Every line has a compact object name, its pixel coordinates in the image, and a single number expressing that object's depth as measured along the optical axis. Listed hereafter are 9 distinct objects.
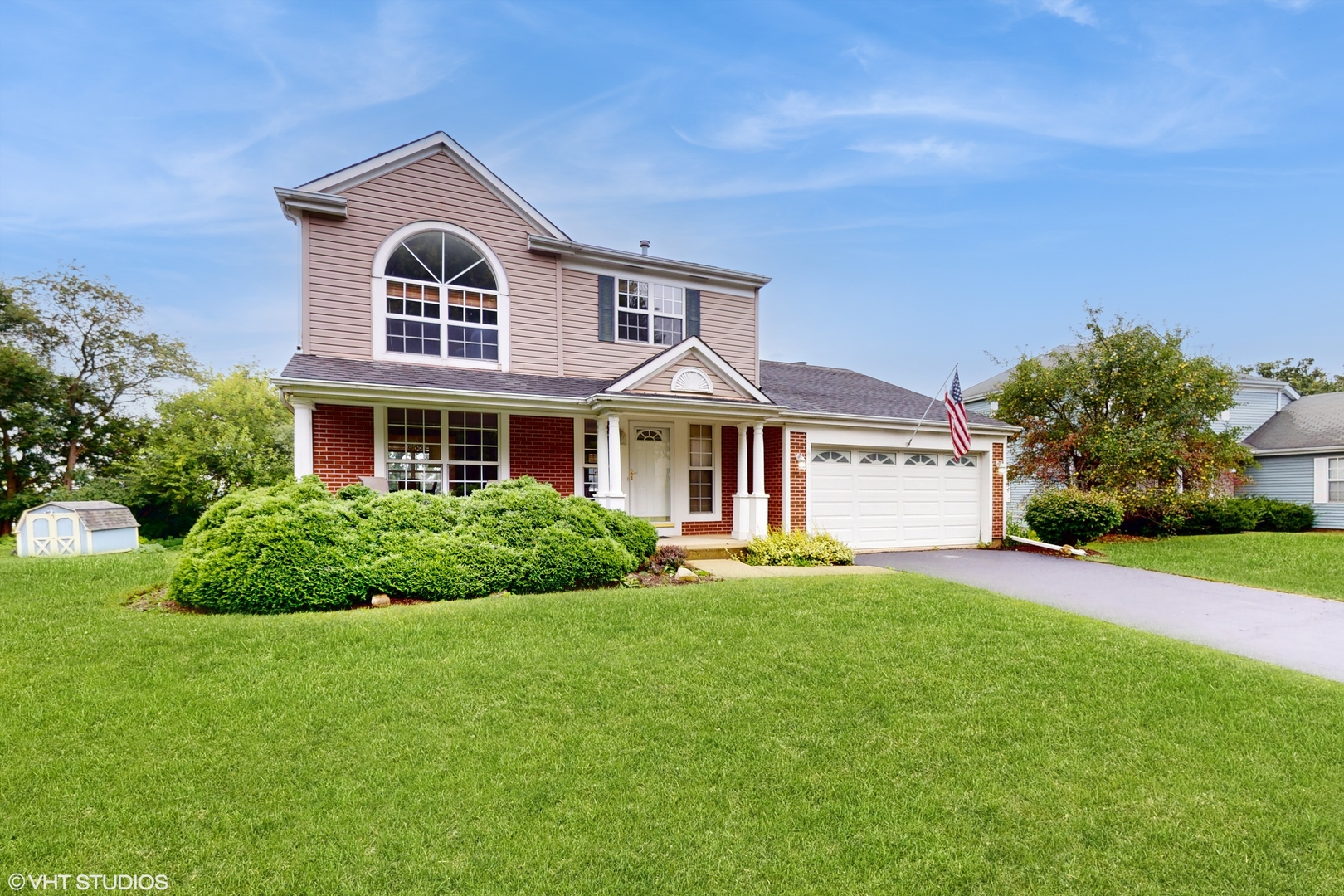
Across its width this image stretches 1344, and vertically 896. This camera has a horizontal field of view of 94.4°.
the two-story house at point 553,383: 10.72
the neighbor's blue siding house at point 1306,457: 19.88
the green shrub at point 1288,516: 19.92
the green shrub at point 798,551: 10.70
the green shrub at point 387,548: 7.10
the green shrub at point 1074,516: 14.16
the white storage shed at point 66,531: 13.27
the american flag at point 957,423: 12.52
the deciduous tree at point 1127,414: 16.73
